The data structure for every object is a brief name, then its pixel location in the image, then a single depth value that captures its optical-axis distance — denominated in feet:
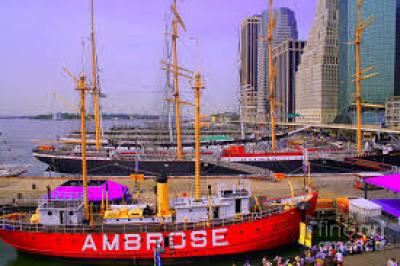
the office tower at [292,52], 647.56
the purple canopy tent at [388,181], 77.92
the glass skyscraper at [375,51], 347.97
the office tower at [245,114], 476.54
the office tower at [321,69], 456.04
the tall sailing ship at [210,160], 150.10
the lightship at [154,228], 65.72
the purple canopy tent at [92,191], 80.53
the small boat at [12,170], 143.23
